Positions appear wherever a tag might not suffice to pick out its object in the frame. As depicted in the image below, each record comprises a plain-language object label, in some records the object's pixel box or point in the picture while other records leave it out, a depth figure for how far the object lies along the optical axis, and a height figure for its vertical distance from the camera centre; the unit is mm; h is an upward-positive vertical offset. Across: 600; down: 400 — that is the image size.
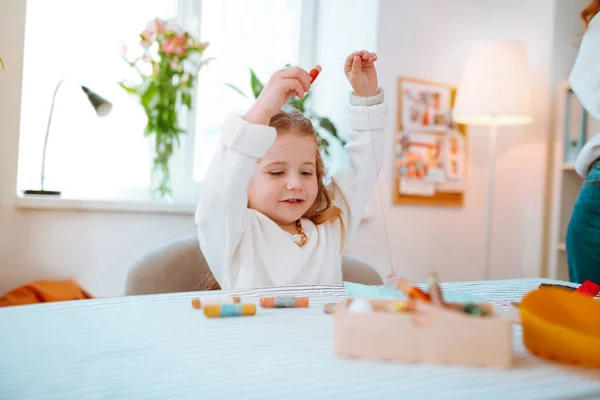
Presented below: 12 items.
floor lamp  2297 +571
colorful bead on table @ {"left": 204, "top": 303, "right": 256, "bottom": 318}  585 -128
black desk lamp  1850 +296
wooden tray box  427 -107
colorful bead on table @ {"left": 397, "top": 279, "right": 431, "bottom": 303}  460 -76
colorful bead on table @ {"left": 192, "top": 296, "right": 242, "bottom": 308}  626 -126
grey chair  1200 -180
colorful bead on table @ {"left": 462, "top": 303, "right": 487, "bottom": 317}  456 -87
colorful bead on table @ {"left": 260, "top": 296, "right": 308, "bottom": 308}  651 -127
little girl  917 +20
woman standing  1339 +85
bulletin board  2457 +293
